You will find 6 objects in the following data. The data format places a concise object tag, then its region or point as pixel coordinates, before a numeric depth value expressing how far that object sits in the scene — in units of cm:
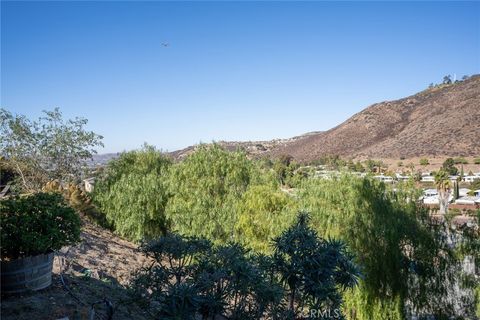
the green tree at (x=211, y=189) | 1473
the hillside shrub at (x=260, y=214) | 1249
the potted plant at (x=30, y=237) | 485
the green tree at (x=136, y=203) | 1619
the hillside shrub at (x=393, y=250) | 1004
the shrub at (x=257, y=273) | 432
